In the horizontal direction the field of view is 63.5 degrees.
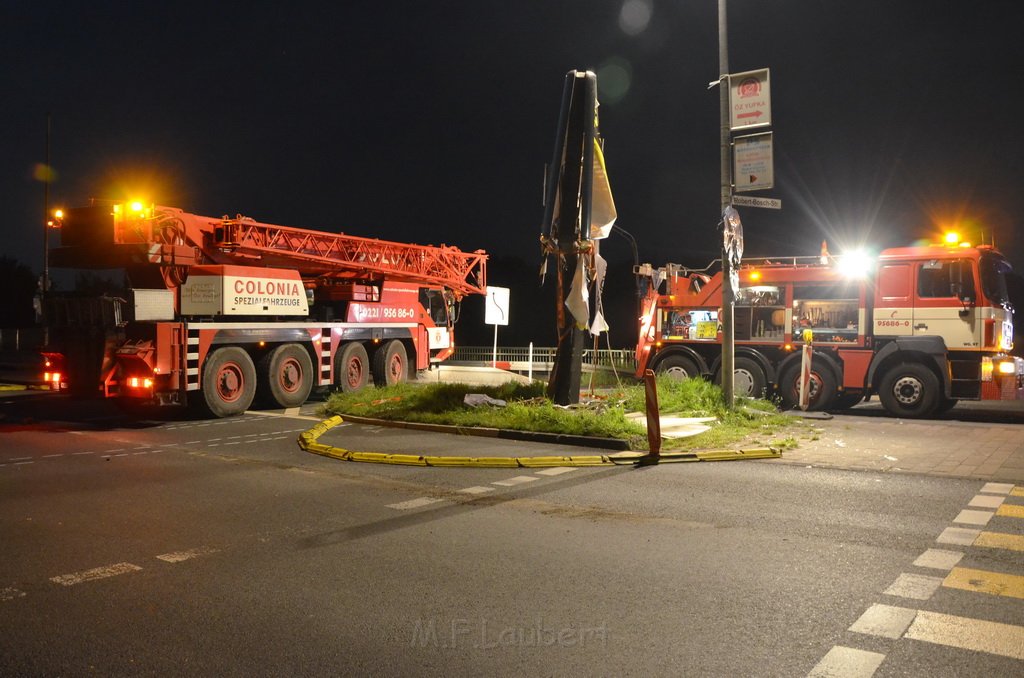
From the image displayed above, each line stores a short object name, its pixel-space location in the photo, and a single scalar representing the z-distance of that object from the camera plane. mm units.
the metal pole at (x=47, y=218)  29103
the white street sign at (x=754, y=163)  13688
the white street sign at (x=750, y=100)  13648
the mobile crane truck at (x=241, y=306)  14844
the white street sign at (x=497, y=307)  23641
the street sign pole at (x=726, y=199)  14148
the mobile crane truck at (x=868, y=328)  15164
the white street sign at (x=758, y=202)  13755
